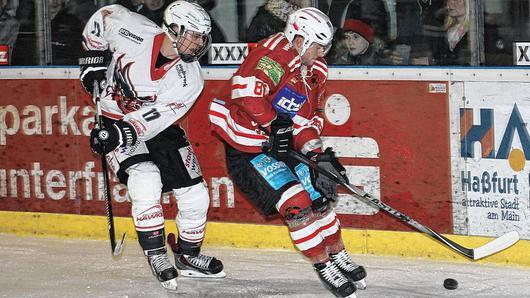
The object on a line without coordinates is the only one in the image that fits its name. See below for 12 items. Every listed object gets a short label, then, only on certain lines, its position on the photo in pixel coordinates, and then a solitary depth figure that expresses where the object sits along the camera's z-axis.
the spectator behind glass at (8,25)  16.42
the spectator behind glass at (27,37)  16.27
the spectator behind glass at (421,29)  14.01
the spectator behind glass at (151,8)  15.47
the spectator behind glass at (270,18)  14.77
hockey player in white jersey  12.52
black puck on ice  12.49
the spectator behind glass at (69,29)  15.94
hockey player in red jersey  11.88
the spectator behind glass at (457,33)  13.87
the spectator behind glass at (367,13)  14.31
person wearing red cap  14.40
